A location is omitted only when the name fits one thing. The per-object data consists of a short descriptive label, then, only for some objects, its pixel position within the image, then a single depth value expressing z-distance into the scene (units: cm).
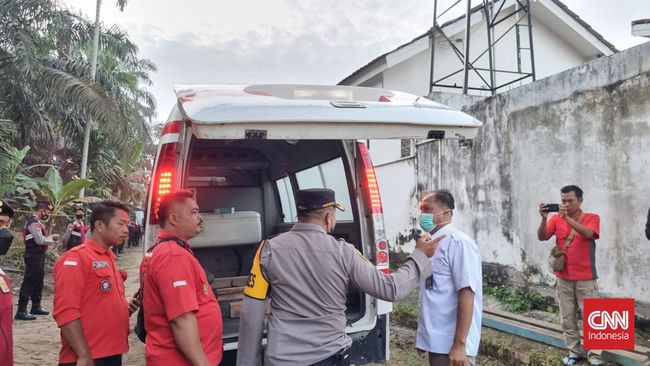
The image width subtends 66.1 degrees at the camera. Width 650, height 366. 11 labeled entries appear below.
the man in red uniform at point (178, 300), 219
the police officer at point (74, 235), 829
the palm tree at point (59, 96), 1187
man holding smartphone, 449
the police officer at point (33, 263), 714
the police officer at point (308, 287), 229
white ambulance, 246
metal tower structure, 816
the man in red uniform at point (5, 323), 257
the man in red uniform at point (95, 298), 250
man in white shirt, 267
